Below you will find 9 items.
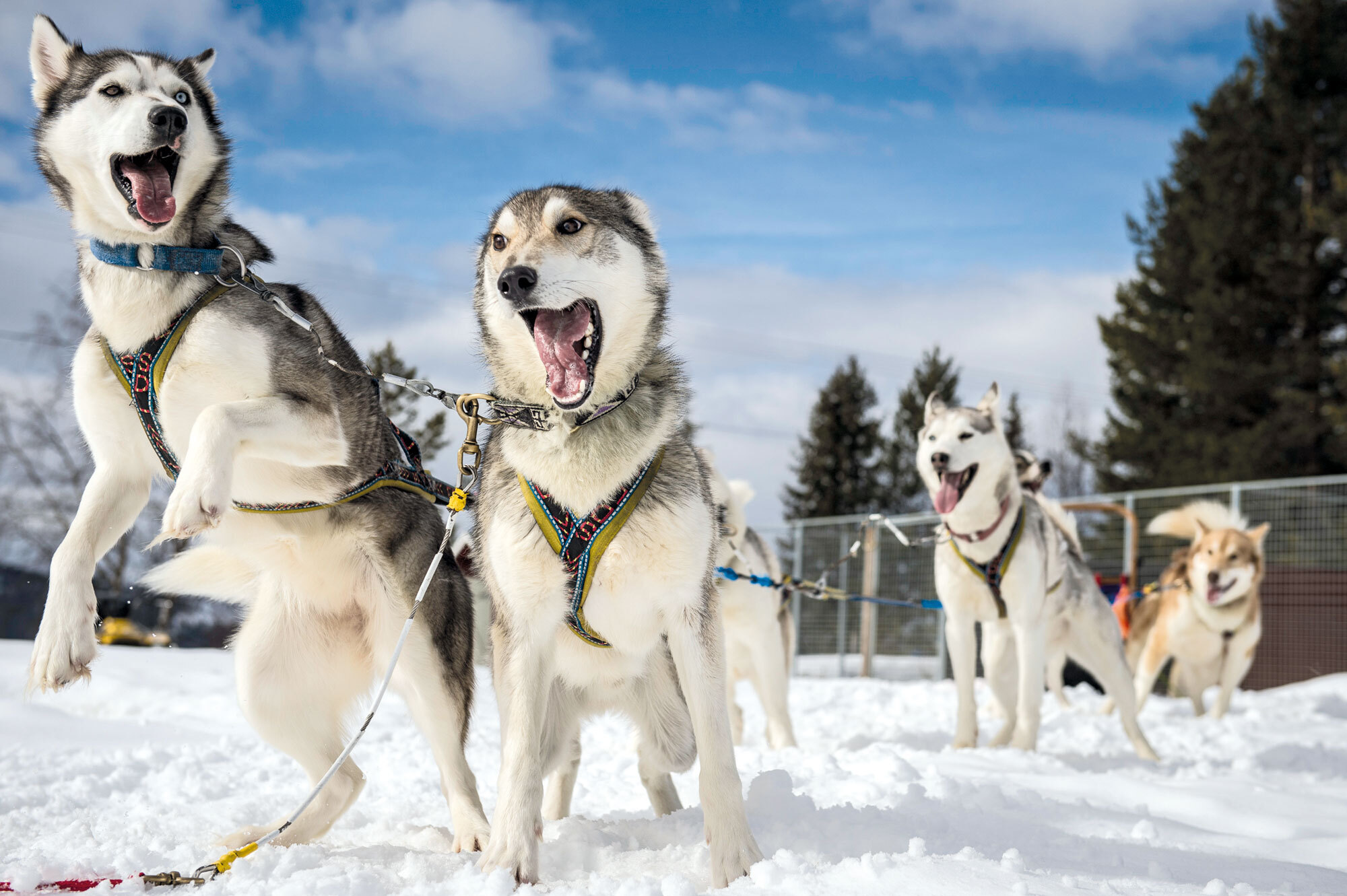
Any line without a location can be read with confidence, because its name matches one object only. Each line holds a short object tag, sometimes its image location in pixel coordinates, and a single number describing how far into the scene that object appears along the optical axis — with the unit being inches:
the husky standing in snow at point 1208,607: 346.9
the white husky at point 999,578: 231.9
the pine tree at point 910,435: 1222.3
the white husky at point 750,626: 228.8
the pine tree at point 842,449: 1316.4
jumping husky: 107.9
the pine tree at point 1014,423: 1244.5
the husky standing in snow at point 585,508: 98.0
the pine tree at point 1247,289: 844.6
